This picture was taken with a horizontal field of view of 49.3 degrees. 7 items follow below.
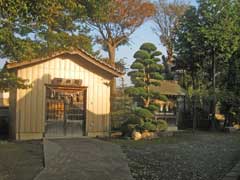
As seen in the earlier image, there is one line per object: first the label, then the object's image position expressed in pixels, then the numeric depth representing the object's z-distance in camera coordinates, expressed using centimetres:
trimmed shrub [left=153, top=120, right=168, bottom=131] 1352
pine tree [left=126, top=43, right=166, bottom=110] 1323
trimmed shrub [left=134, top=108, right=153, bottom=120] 1293
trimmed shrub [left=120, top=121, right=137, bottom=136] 1272
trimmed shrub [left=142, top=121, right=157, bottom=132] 1289
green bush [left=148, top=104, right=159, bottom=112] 1328
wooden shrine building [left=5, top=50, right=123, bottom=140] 1216
